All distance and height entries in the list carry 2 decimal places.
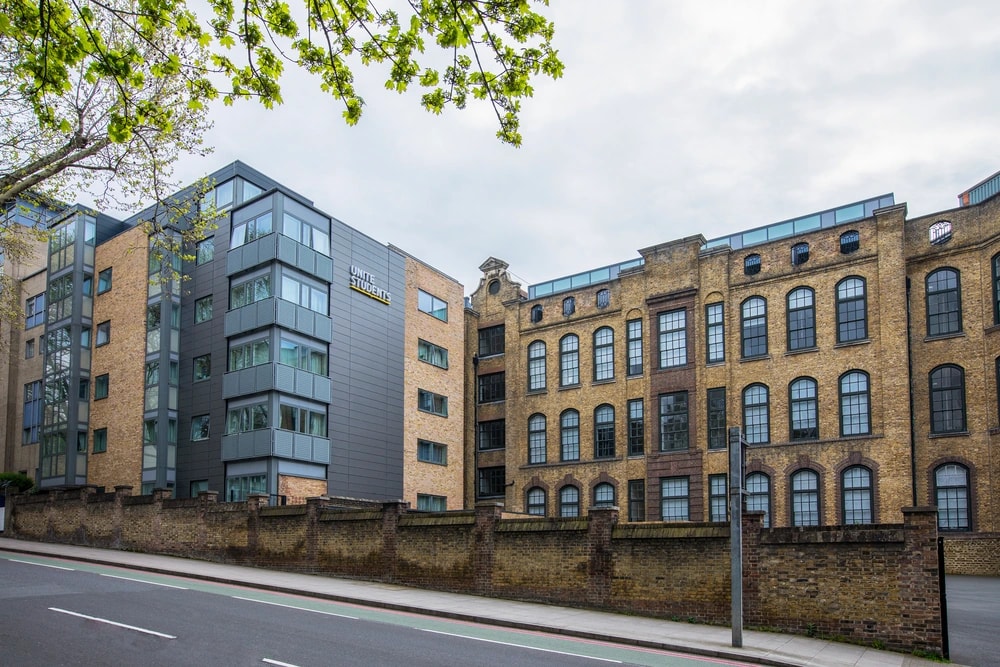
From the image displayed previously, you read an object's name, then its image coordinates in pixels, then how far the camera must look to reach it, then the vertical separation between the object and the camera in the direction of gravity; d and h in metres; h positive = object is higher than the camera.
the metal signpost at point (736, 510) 15.92 -1.11
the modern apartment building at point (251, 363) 34.03 +3.64
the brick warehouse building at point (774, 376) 32.12 +3.09
